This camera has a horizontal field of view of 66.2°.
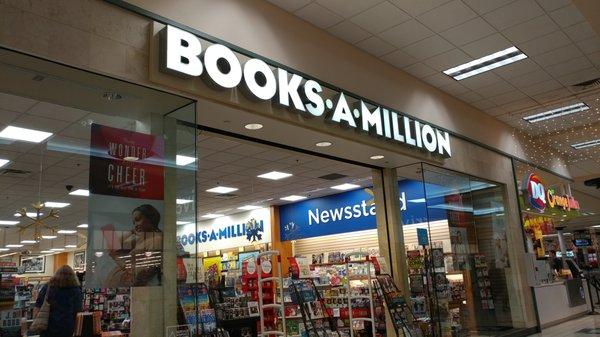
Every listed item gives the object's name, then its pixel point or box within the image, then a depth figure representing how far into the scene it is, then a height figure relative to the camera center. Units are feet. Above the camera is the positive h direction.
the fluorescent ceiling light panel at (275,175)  33.27 +6.73
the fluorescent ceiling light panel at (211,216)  49.80 +6.15
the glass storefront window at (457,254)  23.80 +0.21
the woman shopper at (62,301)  15.76 -0.66
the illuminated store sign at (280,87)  12.91 +6.06
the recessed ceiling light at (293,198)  42.62 +6.45
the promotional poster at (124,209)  11.64 +1.78
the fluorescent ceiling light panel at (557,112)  30.42 +9.20
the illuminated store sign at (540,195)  32.89 +4.31
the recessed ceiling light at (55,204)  20.94 +3.98
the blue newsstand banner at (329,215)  40.37 +4.58
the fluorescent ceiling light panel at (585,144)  37.63 +8.57
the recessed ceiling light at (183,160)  13.38 +3.29
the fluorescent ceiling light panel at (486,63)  22.39 +9.50
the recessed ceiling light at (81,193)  12.64 +2.94
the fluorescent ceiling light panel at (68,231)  26.99 +3.06
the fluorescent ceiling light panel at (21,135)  11.44 +3.92
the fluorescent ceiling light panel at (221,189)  36.74 +6.56
